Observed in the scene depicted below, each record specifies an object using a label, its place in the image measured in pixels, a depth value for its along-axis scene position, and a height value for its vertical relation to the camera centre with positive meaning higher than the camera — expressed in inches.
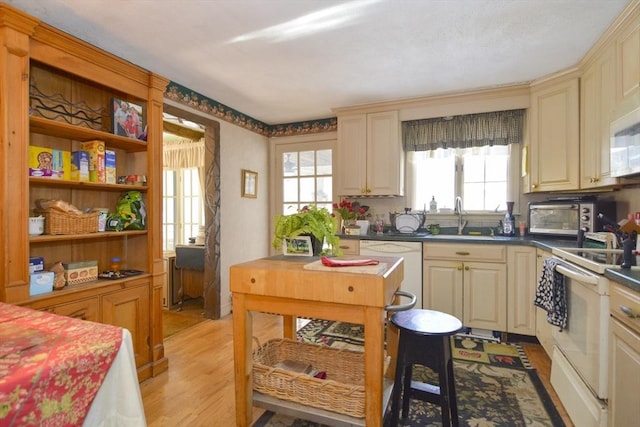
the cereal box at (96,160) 84.2 +13.3
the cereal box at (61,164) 77.1 +11.2
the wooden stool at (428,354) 56.6 -26.0
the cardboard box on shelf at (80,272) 79.8 -16.1
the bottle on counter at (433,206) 142.1 +2.6
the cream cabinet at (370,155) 137.7 +25.0
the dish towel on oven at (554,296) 75.4 -20.4
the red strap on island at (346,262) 58.2 -9.6
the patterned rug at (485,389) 70.1 -45.9
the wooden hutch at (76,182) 64.5 +11.1
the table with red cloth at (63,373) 27.9 -15.9
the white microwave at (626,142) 68.6 +16.5
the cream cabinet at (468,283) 112.8 -25.9
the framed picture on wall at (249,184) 155.3 +13.6
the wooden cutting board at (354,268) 54.9 -10.2
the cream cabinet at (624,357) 48.9 -23.6
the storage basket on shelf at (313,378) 57.7 -34.6
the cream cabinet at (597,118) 84.4 +27.5
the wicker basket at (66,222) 75.7 -3.2
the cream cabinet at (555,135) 103.3 +26.4
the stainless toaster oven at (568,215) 95.0 -0.8
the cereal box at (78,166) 81.7 +11.2
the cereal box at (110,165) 87.4 +12.4
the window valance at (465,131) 127.1 +34.4
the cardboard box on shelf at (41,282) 69.8 -16.4
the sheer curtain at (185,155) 181.2 +32.0
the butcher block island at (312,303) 52.6 -16.4
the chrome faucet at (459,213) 134.8 -0.5
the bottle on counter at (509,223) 124.7 -4.2
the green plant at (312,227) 70.5 -3.6
